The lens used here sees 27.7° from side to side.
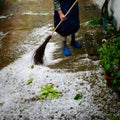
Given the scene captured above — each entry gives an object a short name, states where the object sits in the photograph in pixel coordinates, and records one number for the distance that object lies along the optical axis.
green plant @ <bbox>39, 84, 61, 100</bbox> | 4.12
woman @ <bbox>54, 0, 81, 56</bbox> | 4.74
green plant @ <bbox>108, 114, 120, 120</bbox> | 3.55
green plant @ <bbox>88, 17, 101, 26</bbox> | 6.47
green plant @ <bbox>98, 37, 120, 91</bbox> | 3.77
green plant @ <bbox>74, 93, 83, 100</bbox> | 4.03
